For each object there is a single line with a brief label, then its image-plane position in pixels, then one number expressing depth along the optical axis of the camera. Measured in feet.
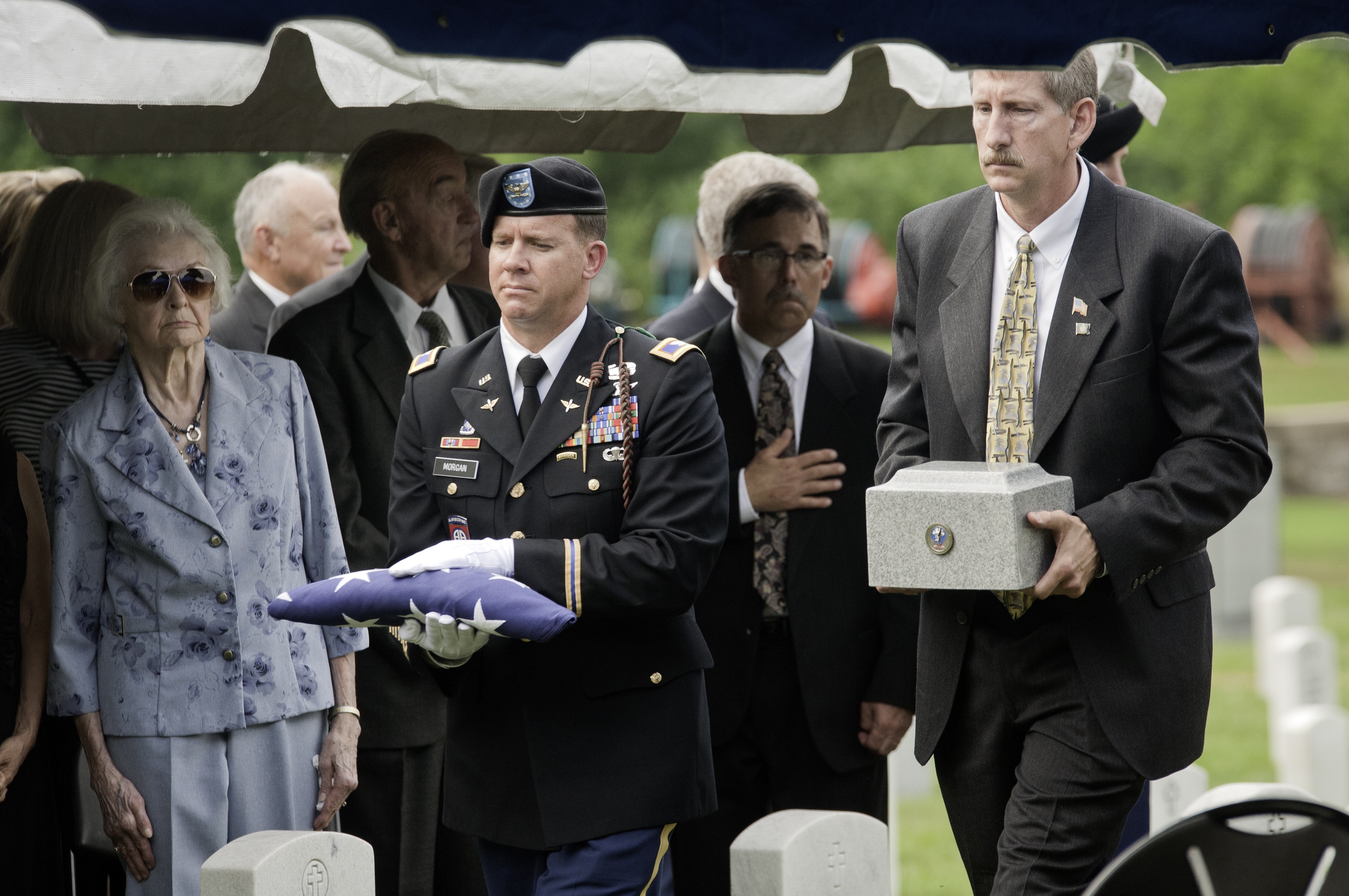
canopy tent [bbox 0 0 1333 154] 23.17
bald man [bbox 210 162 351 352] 50.16
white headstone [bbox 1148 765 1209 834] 37.50
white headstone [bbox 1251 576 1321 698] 68.28
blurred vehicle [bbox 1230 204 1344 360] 194.29
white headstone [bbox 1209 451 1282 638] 89.25
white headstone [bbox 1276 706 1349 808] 52.08
